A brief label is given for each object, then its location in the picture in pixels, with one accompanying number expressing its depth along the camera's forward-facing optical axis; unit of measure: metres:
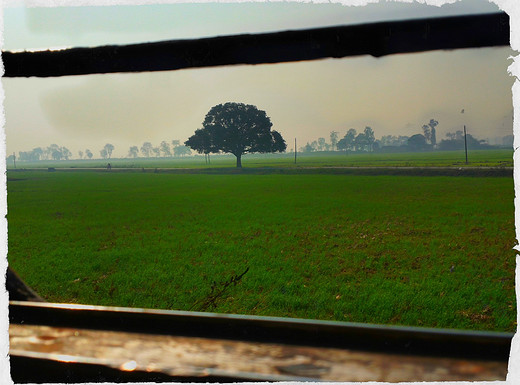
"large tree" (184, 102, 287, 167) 29.69
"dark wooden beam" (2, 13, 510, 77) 0.96
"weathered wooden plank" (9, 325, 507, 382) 0.84
